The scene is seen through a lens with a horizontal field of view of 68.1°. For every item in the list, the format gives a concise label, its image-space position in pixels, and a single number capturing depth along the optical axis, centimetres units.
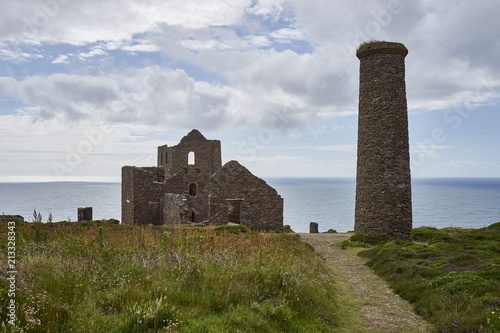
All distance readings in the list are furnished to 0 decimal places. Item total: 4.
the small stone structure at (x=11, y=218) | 1663
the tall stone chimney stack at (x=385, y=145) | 2028
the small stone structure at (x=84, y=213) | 2728
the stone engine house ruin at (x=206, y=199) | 2419
